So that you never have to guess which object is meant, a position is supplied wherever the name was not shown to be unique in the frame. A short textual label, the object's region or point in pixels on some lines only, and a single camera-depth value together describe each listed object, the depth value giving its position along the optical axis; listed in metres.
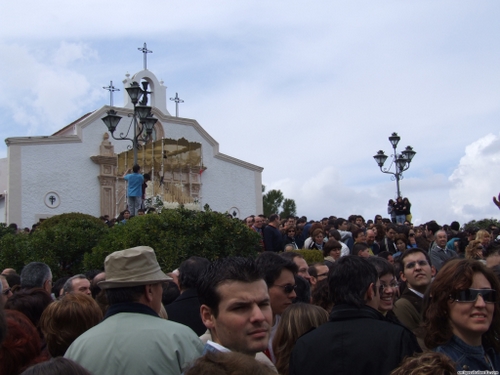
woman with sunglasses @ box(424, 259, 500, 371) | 3.54
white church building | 28.53
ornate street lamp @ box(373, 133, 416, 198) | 20.97
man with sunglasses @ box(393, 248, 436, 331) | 5.09
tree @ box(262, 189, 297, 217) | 49.30
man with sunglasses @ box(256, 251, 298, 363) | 4.89
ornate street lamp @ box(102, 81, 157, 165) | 16.14
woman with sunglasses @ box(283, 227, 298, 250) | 13.50
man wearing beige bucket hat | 3.28
